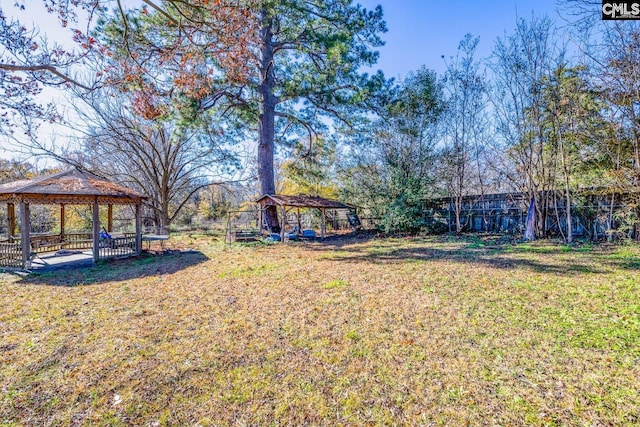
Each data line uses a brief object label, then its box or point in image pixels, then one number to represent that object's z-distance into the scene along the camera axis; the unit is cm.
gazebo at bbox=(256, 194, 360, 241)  1217
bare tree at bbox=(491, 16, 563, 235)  967
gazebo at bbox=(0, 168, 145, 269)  783
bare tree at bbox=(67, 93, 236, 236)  1609
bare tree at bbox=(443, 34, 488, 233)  1234
